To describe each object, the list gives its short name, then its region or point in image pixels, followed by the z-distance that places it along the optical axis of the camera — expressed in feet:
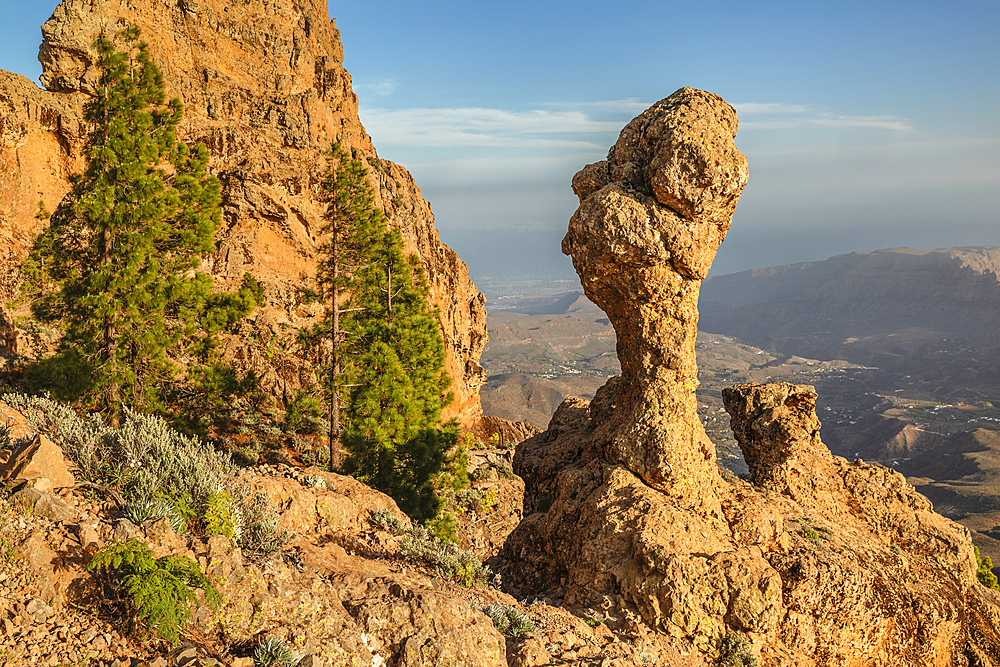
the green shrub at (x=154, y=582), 14.44
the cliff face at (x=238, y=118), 77.66
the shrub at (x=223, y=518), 20.40
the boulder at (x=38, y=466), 18.65
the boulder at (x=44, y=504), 16.81
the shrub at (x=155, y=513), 18.30
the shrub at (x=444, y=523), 54.86
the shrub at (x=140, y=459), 21.38
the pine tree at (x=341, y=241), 64.23
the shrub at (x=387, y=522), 32.32
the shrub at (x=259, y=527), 21.43
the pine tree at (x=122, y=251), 44.52
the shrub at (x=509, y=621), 21.22
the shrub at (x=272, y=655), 14.99
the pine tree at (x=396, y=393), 61.21
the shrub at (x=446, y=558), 26.81
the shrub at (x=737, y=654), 24.71
